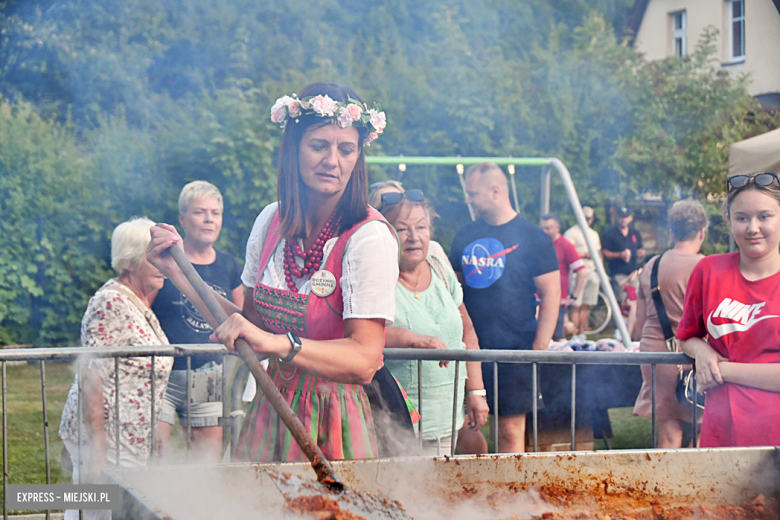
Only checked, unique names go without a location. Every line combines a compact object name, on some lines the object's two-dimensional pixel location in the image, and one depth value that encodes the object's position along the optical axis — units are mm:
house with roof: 9117
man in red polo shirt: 8016
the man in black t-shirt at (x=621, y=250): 10195
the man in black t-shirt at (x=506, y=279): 4148
